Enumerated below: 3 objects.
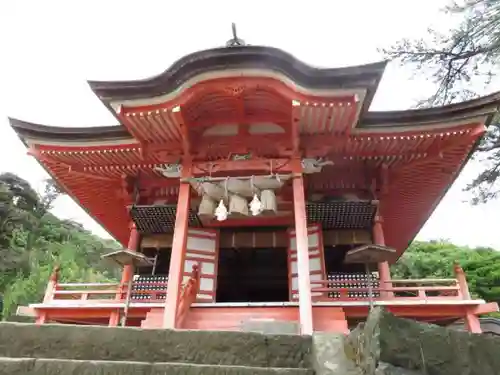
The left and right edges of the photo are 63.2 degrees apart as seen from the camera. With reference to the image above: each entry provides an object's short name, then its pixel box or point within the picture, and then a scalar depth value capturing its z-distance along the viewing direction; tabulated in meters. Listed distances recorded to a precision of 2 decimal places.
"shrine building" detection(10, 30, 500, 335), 7.39
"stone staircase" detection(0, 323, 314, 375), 3.33
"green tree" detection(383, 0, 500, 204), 10.32
